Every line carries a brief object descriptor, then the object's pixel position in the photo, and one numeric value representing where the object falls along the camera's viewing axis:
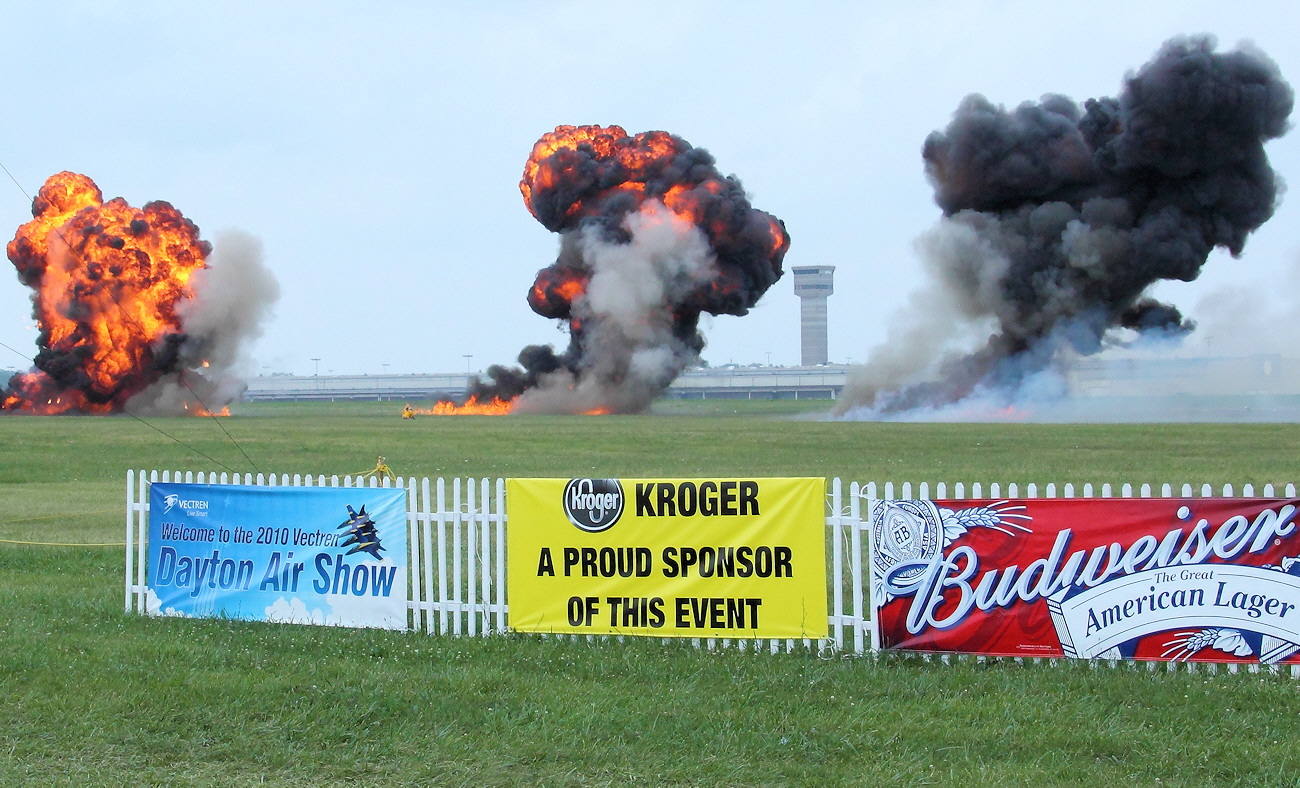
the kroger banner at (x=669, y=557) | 17.77
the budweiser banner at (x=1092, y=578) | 15.96
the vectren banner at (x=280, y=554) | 19.75
